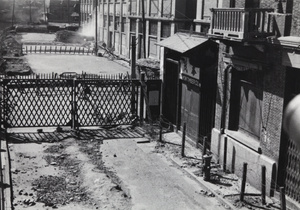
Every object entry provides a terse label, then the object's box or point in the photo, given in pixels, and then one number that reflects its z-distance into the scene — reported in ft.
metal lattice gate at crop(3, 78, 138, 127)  58.49
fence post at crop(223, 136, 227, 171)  45.98
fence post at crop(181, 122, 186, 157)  49.28
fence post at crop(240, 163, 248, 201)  35.76
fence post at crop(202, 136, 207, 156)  44.78
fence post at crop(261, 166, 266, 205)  35.99
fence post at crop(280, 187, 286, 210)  30.68
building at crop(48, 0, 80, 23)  343.71
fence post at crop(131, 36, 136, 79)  79.20
